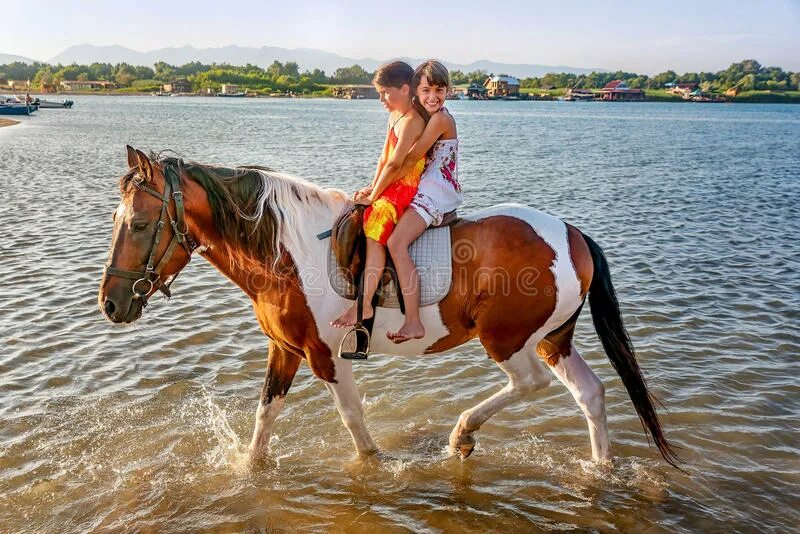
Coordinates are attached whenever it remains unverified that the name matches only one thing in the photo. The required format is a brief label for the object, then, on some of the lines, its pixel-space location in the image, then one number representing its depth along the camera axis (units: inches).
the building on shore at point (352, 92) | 6534.9
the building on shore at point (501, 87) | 6825.8
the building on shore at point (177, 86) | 6589.6
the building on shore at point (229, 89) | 6692.9
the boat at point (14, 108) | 2216.2
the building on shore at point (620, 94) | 6569.9
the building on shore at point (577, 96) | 6688.0
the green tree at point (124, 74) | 7022.6
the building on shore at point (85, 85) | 6366.1
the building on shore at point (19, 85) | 5754.9
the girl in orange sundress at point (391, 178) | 162.7
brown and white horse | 155.5
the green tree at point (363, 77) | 7544.8
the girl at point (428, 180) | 161.5
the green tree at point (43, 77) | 6510.8
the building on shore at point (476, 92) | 6889.8
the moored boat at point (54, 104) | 2977.9
